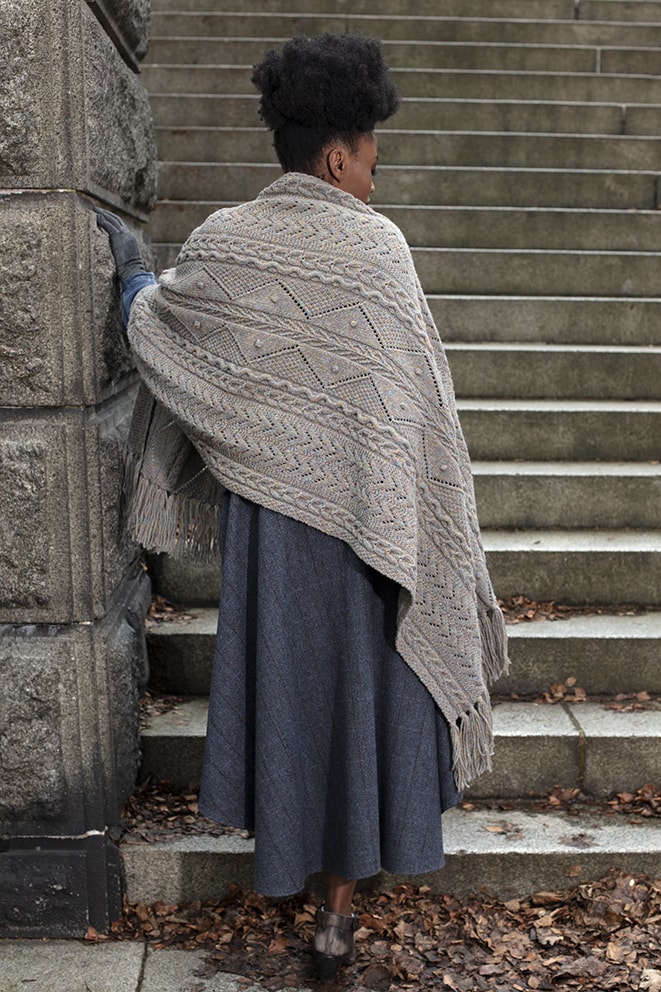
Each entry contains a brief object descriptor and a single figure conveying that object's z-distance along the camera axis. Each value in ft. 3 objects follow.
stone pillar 8.19
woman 7.73
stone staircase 10.65
